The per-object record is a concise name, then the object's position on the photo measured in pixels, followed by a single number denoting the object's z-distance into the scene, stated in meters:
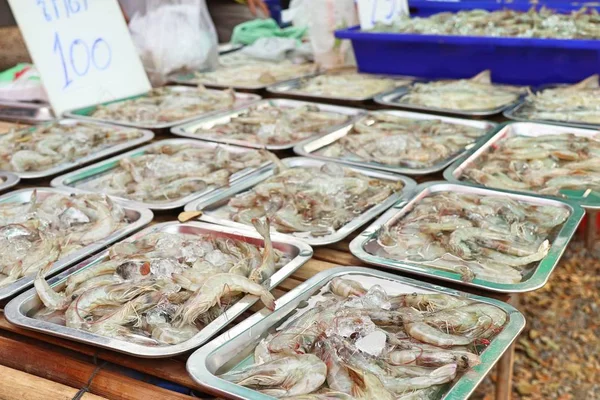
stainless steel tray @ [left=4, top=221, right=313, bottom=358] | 1.43
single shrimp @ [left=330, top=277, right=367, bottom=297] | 1.63
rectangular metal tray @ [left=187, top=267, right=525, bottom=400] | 1.29
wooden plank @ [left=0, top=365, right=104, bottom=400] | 1.43
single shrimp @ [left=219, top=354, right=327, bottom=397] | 1.30
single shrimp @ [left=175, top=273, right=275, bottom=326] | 1.52
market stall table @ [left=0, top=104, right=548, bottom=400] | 1.42
